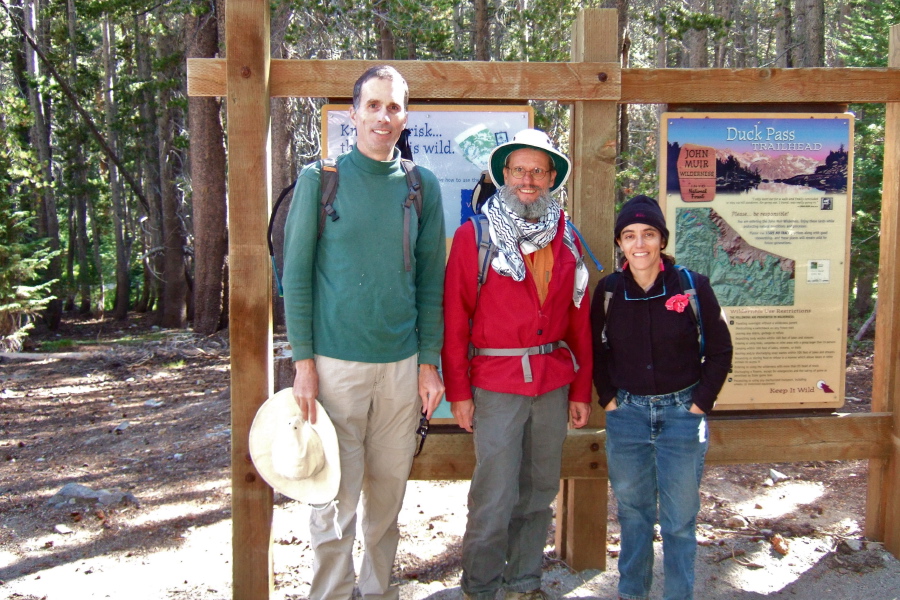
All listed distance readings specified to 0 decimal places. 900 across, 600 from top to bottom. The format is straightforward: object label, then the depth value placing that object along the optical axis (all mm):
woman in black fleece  3340
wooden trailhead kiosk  3510
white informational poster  3873
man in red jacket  3303
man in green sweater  3080
